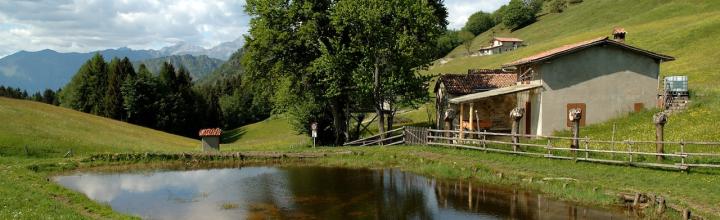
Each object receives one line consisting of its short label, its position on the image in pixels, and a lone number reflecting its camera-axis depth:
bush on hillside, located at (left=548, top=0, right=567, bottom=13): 154.50
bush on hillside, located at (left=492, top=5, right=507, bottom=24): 180.10
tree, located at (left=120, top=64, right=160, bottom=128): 78.94
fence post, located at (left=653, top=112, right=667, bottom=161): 23.66
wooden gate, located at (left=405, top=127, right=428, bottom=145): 35.88
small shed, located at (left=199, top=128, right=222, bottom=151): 37.72
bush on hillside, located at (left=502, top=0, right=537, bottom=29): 157.38
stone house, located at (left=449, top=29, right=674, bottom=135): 35.06
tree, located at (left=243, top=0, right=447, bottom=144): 36.62
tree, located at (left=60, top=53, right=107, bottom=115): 83.16
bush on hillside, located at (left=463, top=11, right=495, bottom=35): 183.12
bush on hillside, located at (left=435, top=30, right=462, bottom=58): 158.88
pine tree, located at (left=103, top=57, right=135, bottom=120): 79.28
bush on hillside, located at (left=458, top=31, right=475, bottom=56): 143.12
